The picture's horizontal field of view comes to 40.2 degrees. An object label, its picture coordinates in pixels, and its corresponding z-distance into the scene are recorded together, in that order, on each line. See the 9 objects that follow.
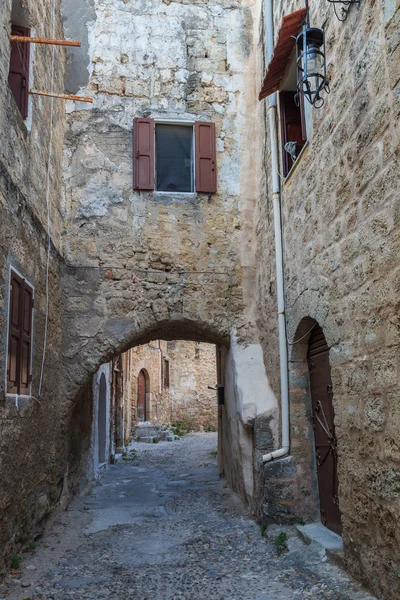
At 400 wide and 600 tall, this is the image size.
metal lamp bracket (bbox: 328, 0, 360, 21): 3.49
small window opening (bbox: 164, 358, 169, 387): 22.00
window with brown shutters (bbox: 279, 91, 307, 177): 5.51
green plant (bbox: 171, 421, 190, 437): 19.38
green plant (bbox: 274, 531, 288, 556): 4.58
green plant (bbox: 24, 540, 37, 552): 4.70
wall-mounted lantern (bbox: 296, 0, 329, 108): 3.62
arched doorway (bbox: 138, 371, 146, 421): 20.85
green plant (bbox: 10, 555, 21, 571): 4.21
